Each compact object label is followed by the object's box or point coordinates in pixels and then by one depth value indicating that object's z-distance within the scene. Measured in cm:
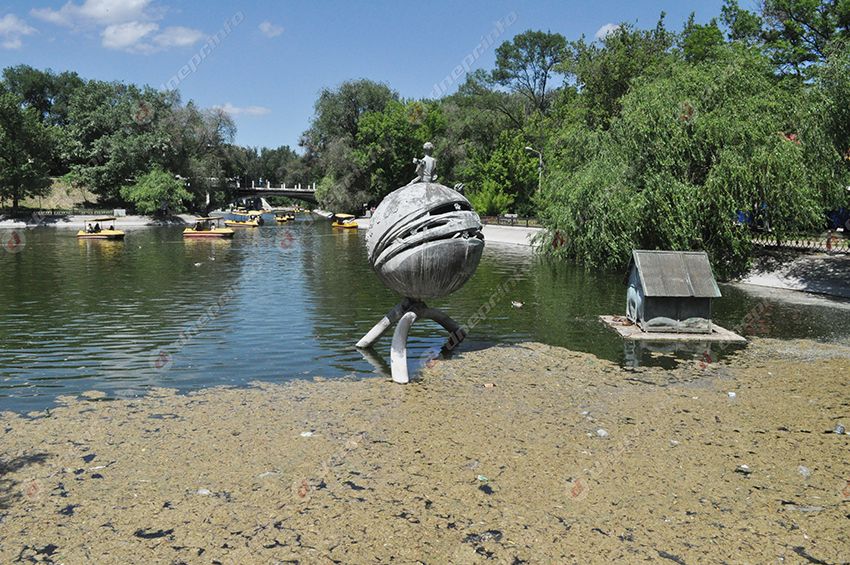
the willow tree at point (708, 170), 2575
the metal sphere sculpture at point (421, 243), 1391
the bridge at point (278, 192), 12306
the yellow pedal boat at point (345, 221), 7194
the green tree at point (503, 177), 6950
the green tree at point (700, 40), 4584
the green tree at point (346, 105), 8662
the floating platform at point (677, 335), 1747
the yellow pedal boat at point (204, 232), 5712
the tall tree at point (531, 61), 9119
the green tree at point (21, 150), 7056
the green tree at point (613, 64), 4450
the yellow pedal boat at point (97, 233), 5356
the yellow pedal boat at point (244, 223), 7525
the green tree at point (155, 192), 7800
